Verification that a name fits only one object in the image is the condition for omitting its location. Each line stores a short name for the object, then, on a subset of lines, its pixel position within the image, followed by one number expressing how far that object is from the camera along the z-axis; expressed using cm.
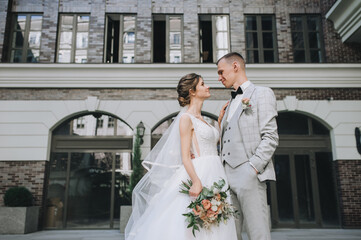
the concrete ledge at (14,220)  824
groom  275
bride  294
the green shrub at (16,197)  847
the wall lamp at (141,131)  943
